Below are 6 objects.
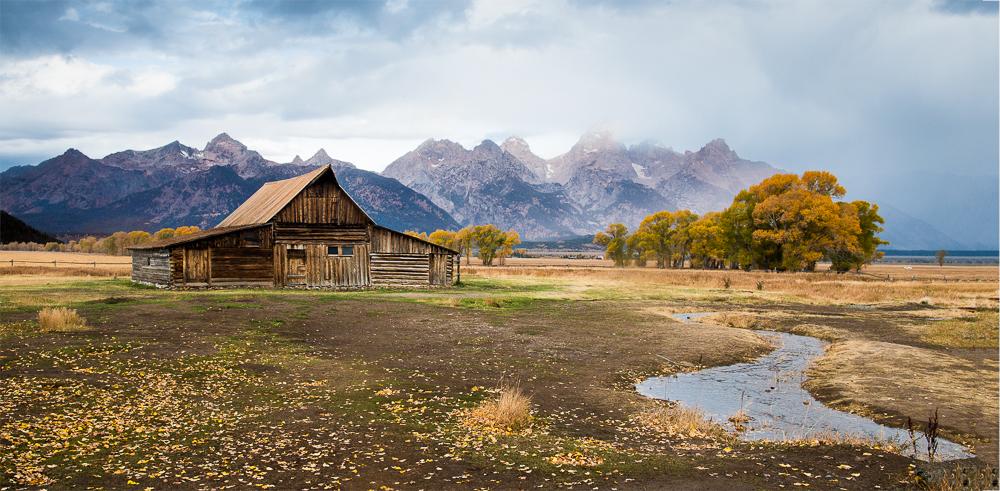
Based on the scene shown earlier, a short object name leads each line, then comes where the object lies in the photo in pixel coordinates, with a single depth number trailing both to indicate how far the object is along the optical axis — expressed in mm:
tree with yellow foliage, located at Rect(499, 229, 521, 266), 124344
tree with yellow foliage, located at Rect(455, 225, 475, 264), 124000
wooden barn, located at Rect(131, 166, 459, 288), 45188
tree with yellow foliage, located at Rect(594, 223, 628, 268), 121875
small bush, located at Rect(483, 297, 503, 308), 37238
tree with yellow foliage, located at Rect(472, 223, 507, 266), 121062
